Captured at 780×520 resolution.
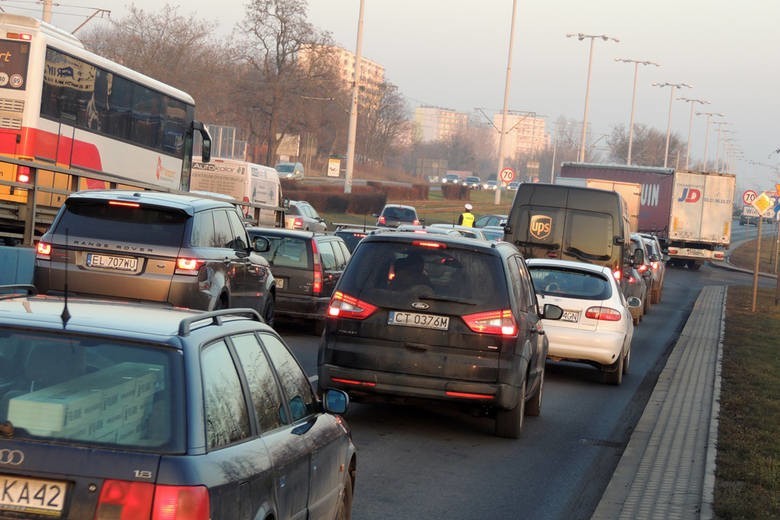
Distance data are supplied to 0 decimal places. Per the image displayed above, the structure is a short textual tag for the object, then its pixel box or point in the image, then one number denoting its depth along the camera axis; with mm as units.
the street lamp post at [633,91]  96431
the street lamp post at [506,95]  70438
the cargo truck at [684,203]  56312
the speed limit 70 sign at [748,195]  45488
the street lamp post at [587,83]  85250
